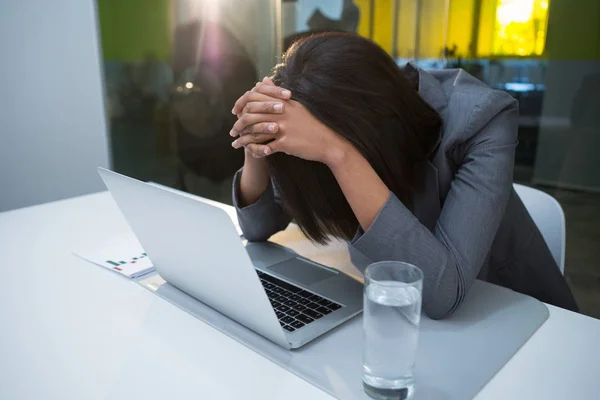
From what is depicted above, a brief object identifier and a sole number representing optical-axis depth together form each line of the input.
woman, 0.75
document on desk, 0.91
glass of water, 0.53
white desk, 0.57
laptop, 0.60
